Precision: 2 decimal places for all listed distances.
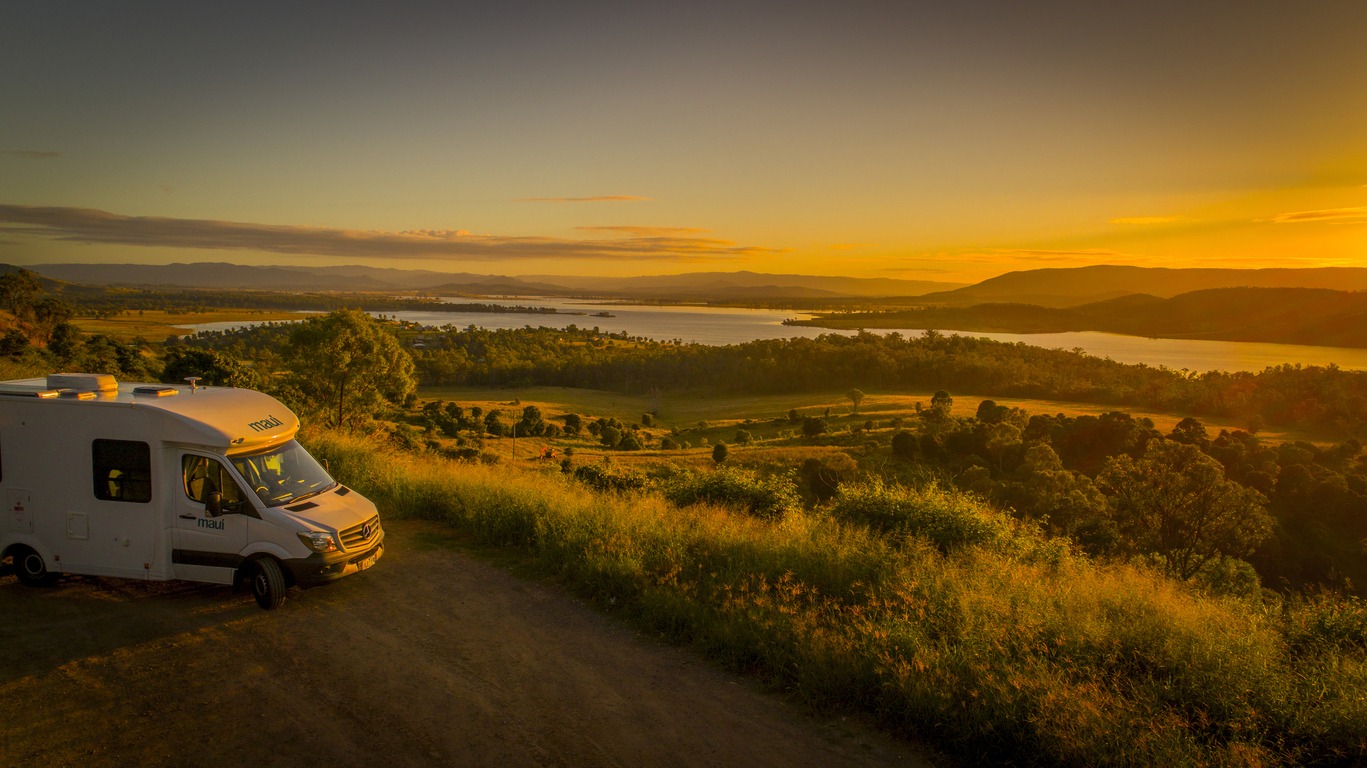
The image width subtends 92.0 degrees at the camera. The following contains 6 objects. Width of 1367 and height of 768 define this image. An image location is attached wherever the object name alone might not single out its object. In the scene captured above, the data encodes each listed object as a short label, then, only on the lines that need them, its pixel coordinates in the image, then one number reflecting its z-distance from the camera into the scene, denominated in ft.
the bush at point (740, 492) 40.81
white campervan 24.93
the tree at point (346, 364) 97.55
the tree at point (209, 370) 107.55
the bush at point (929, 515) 32.65
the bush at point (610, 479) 52.34
